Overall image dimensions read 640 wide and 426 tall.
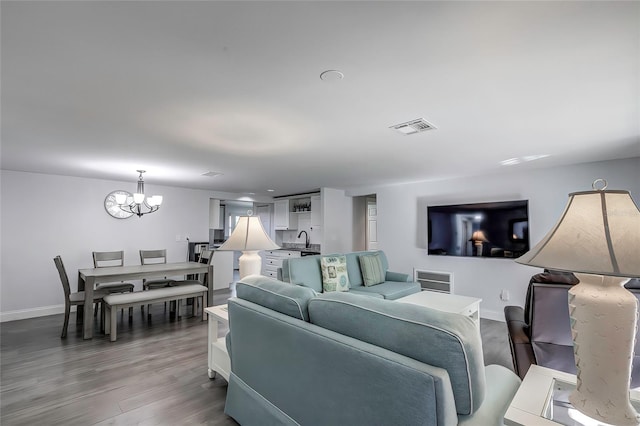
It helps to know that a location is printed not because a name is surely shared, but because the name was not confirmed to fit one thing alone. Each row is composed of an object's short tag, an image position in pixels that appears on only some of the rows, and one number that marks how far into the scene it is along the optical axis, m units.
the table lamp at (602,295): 0.93
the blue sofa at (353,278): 3.64
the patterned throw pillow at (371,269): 4.28
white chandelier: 4.16
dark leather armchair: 1.95
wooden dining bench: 3.48
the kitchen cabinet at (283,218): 7.51
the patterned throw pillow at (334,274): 3.82
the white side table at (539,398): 1.02
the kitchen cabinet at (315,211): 6.67
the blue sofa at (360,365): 1.01
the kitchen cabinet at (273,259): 6.90
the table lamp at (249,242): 2.55
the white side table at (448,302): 3.06
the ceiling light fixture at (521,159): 3.48
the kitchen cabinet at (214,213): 7.78
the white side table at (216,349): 2.36
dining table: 3.55
